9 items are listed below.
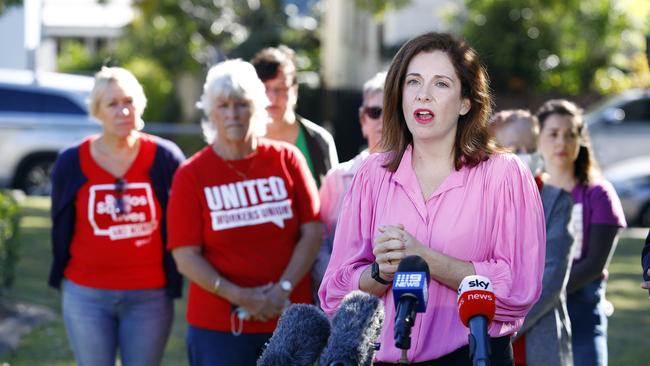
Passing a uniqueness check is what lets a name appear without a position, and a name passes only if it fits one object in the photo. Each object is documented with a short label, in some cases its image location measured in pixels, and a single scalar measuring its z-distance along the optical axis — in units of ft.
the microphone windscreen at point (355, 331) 11.30
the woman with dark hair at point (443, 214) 13.85
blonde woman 21.80
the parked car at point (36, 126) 73.72
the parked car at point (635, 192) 65.10
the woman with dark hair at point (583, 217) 21.94
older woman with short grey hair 20.70
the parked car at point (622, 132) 77.71
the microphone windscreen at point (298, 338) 11.65
